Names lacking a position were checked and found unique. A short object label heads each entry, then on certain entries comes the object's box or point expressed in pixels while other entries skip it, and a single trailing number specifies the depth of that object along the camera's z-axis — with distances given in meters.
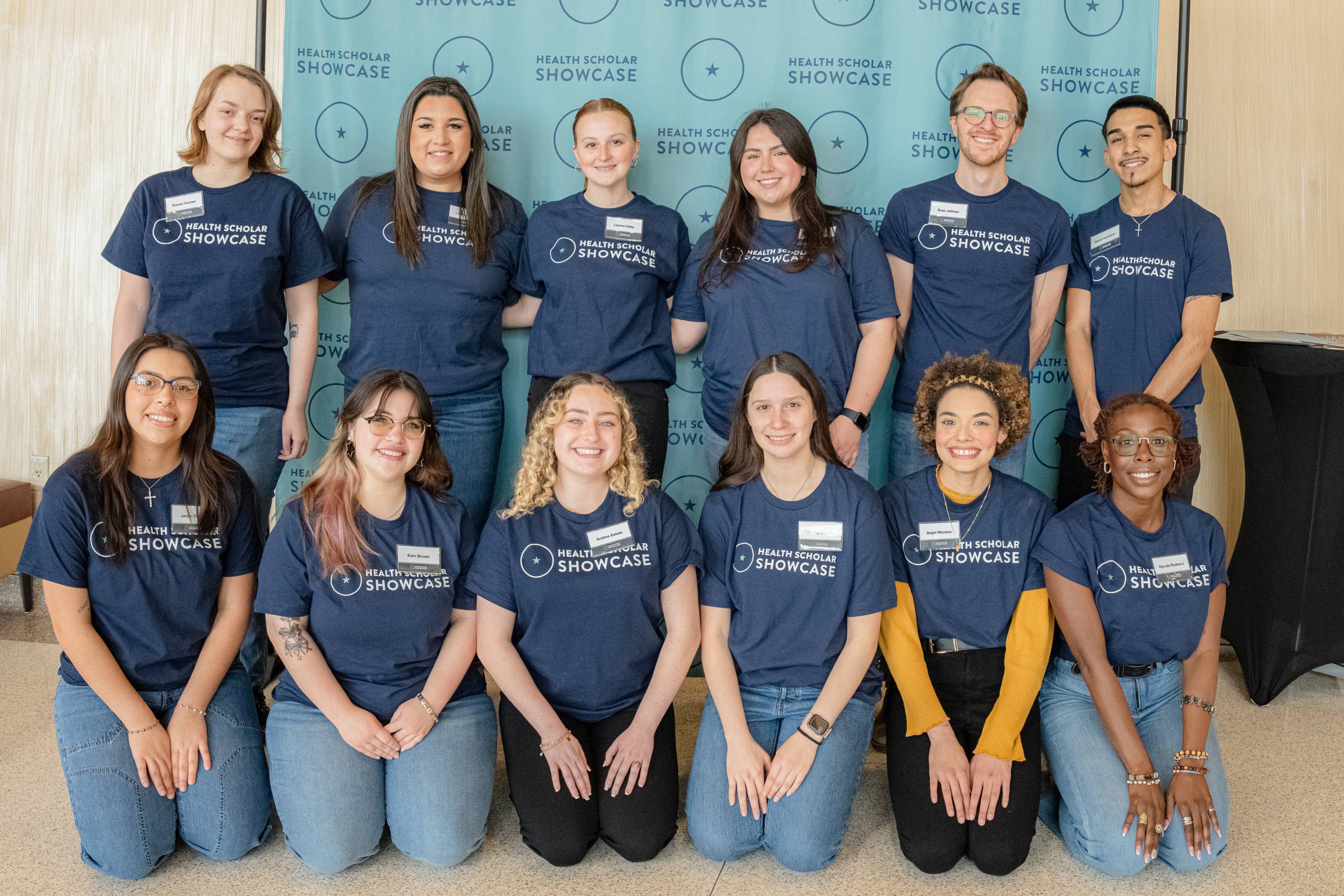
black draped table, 2.93
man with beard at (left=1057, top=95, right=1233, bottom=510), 2.86
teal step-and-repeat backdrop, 3.15
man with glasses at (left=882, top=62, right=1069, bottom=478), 2.83
